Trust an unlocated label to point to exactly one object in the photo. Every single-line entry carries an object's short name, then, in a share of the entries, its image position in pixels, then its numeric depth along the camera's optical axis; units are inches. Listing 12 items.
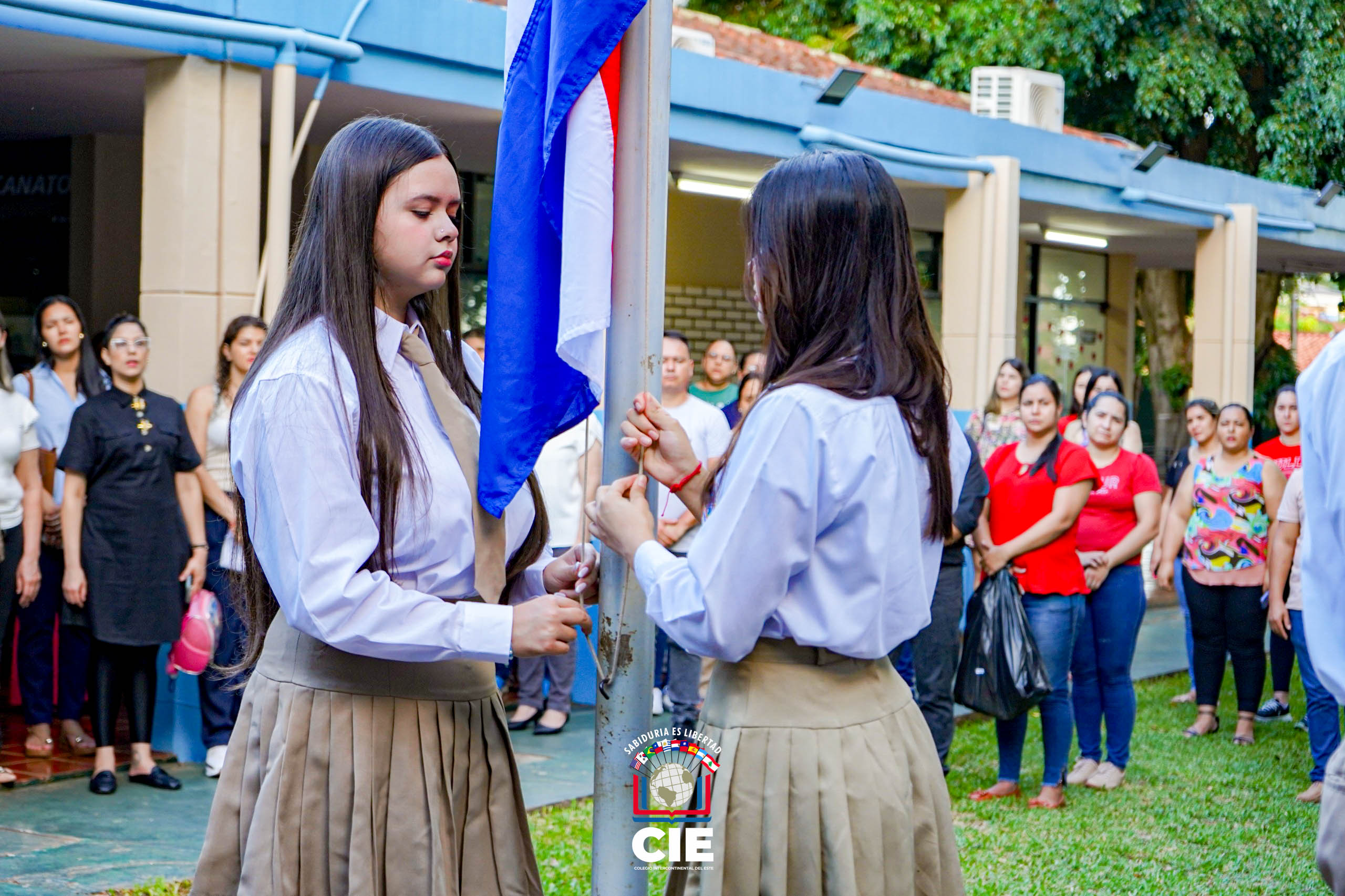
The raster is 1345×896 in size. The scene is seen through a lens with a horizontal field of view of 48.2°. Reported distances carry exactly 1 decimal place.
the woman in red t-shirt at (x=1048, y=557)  266.7
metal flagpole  110.2
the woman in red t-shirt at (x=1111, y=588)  281.1
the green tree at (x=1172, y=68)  784.9
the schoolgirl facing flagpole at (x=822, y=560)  94.8
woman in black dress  253.9
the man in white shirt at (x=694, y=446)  294.7
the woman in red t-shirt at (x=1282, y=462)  335.3
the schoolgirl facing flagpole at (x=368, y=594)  94.0
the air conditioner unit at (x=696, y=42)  434.6
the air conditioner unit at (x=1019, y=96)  584.4
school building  292.8
